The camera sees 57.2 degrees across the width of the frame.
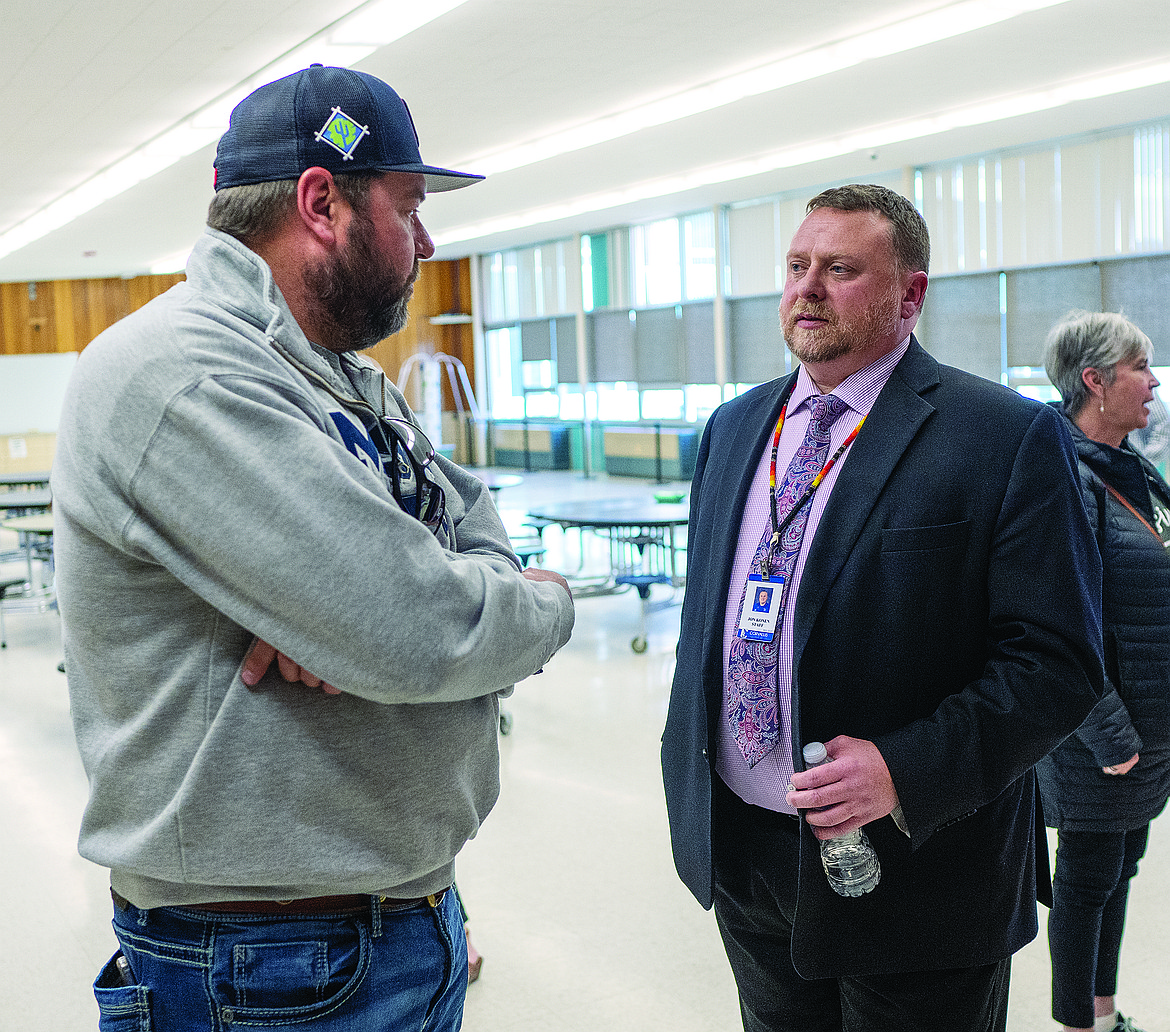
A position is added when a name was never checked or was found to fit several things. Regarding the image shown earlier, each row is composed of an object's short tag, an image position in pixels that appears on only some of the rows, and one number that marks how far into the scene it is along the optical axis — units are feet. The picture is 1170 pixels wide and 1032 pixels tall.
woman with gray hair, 7.67
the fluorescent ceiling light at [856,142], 30.04
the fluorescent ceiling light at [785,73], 23.86
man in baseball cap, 3.28
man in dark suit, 5.05
